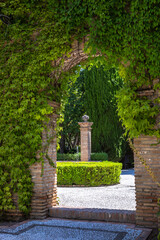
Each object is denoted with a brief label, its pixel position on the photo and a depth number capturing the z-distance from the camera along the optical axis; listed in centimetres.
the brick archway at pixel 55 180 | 417
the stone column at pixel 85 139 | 1409
